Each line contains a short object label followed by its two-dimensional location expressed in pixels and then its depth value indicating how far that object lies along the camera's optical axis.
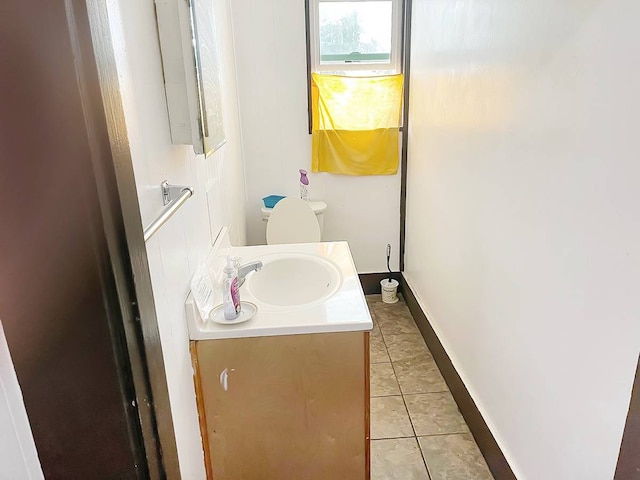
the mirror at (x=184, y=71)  1.14
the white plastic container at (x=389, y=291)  3.12
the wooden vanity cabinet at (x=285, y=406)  1.38
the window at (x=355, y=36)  2.77
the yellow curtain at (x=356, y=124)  2.81
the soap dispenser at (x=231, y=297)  1.39
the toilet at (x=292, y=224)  2.52
